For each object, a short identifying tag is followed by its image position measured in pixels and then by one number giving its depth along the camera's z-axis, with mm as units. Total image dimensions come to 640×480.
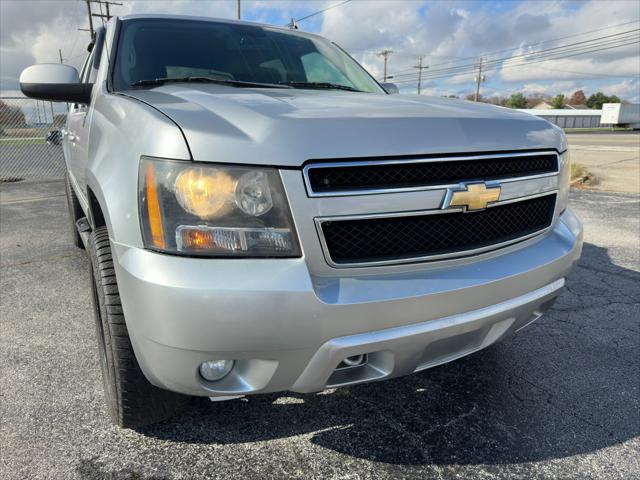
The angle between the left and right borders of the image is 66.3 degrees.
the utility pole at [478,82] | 68625
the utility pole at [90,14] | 41062
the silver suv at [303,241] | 1434
